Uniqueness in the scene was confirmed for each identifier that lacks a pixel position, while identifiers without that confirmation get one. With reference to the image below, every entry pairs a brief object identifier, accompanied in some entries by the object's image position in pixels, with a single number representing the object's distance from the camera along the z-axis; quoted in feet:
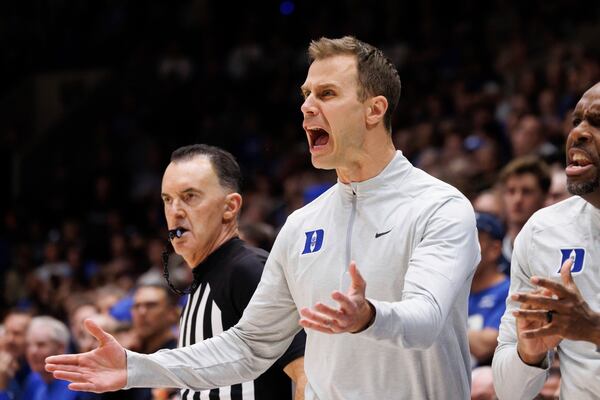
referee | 26.66
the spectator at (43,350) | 45.68
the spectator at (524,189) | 38.58
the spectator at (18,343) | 51.83
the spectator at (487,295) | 32.78
